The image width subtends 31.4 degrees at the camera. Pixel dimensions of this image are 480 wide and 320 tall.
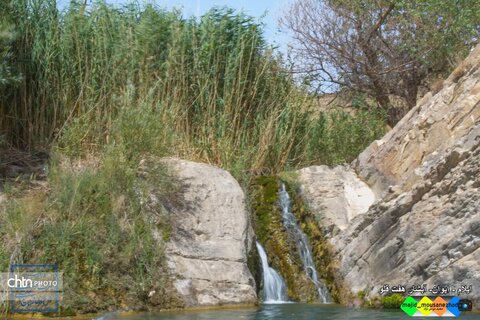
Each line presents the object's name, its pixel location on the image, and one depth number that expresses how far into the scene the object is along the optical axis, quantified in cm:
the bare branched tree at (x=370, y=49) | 1675
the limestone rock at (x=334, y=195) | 1046
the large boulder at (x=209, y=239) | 890
